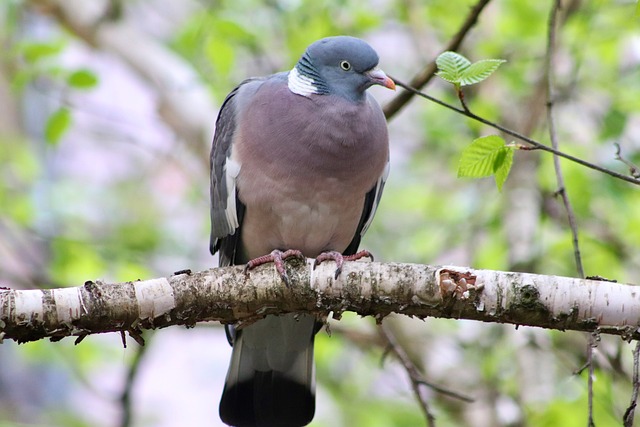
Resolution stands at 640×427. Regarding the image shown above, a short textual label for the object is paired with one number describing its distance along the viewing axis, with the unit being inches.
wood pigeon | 249.0
